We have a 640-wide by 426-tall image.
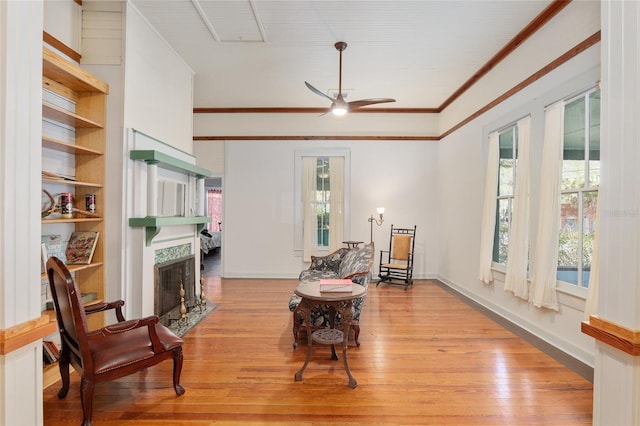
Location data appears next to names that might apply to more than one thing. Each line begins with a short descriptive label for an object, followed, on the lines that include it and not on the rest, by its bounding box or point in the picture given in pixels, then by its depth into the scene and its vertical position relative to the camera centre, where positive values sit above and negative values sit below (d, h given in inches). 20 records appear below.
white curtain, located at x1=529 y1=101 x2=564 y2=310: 120.8 +1.4
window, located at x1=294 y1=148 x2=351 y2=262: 251.6 +12.8
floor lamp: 241.4 -5.6
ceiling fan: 149.6 +54.1
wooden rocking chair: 232.4 -35.3
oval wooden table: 100.0 -33.6
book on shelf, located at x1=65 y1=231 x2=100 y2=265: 112.4 -14.2
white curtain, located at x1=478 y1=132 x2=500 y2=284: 166.4 +2.0
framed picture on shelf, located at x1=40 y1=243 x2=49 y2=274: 96.8 -15.5
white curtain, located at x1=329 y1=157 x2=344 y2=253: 252.2 +16.0
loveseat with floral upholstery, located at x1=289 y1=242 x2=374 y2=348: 128.0 -33.2
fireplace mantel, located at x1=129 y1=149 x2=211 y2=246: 121.1 +8.0
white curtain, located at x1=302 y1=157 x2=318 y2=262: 251.6 +9.2
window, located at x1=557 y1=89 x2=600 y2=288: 113.9 +10.6
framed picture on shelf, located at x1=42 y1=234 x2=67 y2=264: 102.8 -13.0
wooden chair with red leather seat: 77.4 -38.4
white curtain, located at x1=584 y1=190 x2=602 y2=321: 98.0 -23.8
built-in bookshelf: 101.6 +19.5
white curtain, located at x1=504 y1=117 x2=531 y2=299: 138.9 -3.8
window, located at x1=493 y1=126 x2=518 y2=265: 159.4 +13.2
